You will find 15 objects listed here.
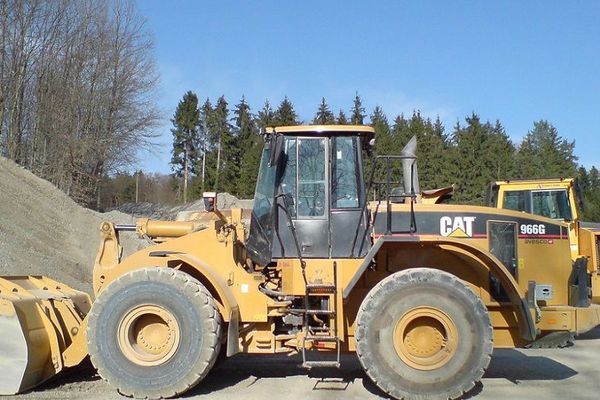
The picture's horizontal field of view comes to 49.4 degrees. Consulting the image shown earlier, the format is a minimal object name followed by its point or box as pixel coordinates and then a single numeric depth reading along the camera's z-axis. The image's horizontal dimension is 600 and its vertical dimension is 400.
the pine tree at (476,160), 47.97
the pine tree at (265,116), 56.94
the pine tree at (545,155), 55.25
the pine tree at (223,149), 56.44
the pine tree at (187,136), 63.91
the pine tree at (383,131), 48.49
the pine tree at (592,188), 47.16
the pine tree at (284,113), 54.56
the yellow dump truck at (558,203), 13.20
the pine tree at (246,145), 49.76
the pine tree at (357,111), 48.34
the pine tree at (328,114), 40.34
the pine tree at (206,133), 60.79
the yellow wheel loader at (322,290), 6.93
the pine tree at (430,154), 47.88
